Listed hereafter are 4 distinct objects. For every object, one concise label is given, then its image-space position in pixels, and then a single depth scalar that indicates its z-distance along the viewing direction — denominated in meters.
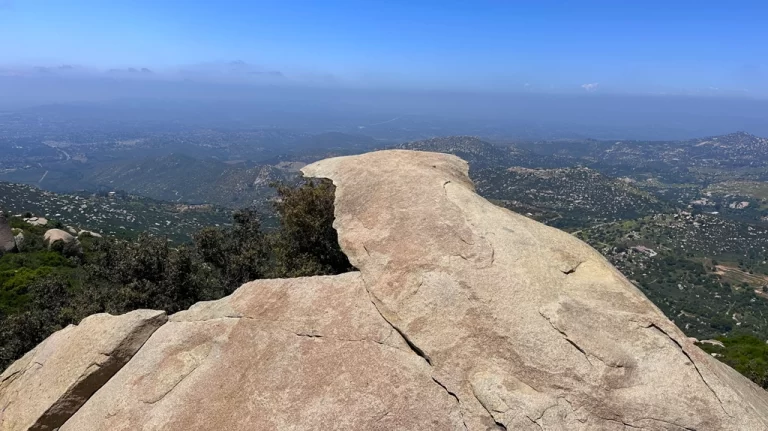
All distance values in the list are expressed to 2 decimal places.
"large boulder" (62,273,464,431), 10.09
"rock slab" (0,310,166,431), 13.56
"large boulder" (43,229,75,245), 62.22
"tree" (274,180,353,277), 24.95
